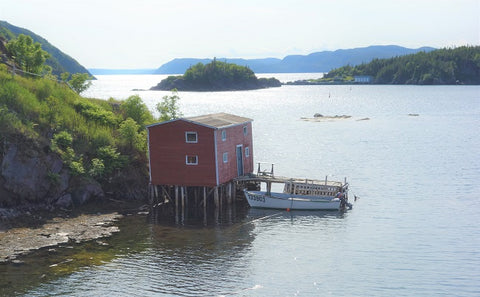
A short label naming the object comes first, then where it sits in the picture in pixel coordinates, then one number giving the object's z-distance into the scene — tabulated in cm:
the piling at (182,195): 5150
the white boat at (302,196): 5000
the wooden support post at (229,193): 5259
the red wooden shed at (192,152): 4956
